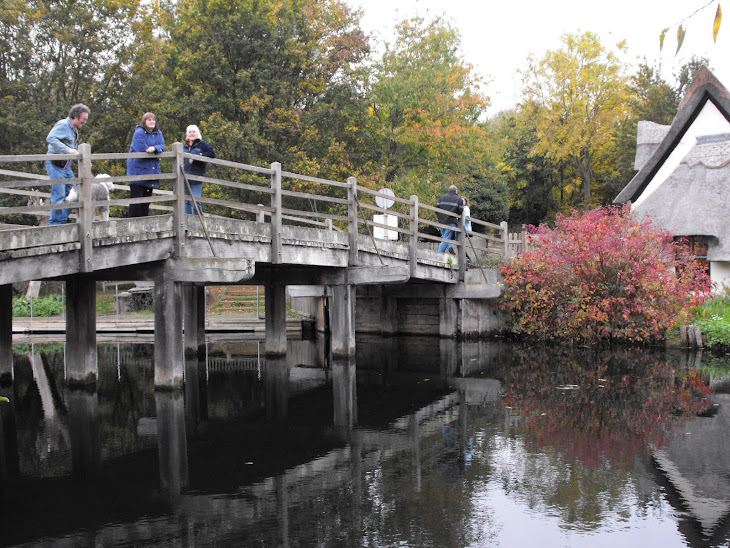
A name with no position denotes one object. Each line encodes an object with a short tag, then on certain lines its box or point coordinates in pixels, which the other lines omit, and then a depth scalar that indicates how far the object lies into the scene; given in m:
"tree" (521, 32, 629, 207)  46.31
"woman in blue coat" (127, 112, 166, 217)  13.05
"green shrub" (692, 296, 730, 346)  20.42
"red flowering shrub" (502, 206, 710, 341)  20.58
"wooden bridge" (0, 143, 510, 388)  11.44
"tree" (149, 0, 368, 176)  28.27
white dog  14.19
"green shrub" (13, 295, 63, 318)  29.70
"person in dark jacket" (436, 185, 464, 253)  21.91
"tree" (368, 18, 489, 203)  33.31
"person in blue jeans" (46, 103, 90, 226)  11.65
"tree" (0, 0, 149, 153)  29.77
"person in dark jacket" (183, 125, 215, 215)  14.16
